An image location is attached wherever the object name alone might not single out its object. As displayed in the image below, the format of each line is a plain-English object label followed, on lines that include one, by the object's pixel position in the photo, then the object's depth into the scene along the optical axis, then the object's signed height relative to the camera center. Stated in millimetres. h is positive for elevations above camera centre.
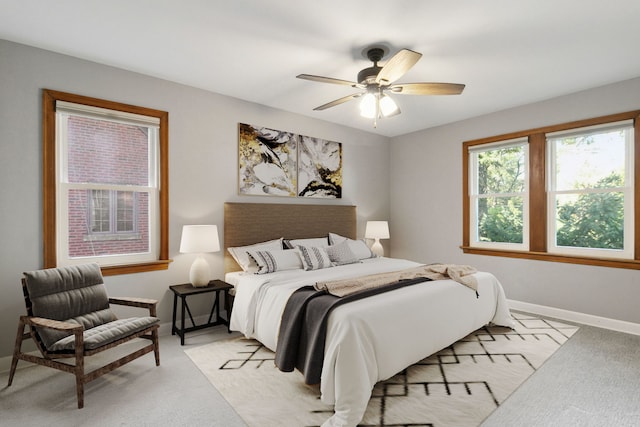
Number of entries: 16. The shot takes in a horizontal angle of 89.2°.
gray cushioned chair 2160 -813
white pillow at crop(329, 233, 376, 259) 4294 -452
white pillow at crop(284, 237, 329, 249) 4043 -382
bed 1992 -794
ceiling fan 2436 +1057
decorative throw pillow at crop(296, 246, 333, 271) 3625 -514
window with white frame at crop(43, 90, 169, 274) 2869 +283
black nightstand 3110 -904
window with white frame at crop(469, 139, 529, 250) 4262 +245
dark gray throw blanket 2150 -838
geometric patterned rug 1996 -1252
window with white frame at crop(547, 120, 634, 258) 3516 +242
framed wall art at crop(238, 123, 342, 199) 4051 +668
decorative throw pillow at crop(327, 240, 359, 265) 3939 -512
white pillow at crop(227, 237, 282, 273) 3480 -430
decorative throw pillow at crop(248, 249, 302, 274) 3400 -509
